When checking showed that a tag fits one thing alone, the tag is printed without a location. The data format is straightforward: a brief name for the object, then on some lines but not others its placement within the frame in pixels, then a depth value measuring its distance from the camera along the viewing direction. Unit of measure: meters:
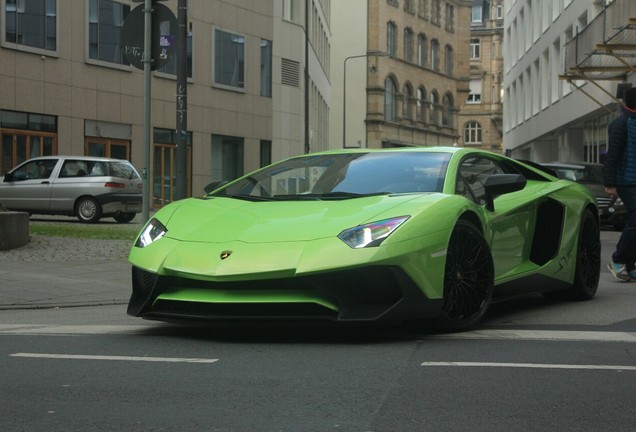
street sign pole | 12.58
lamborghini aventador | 6.21
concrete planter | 13.70
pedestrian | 10.02
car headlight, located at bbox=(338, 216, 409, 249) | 6.24
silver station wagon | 25.30
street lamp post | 75.42
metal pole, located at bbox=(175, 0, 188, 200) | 13.72
